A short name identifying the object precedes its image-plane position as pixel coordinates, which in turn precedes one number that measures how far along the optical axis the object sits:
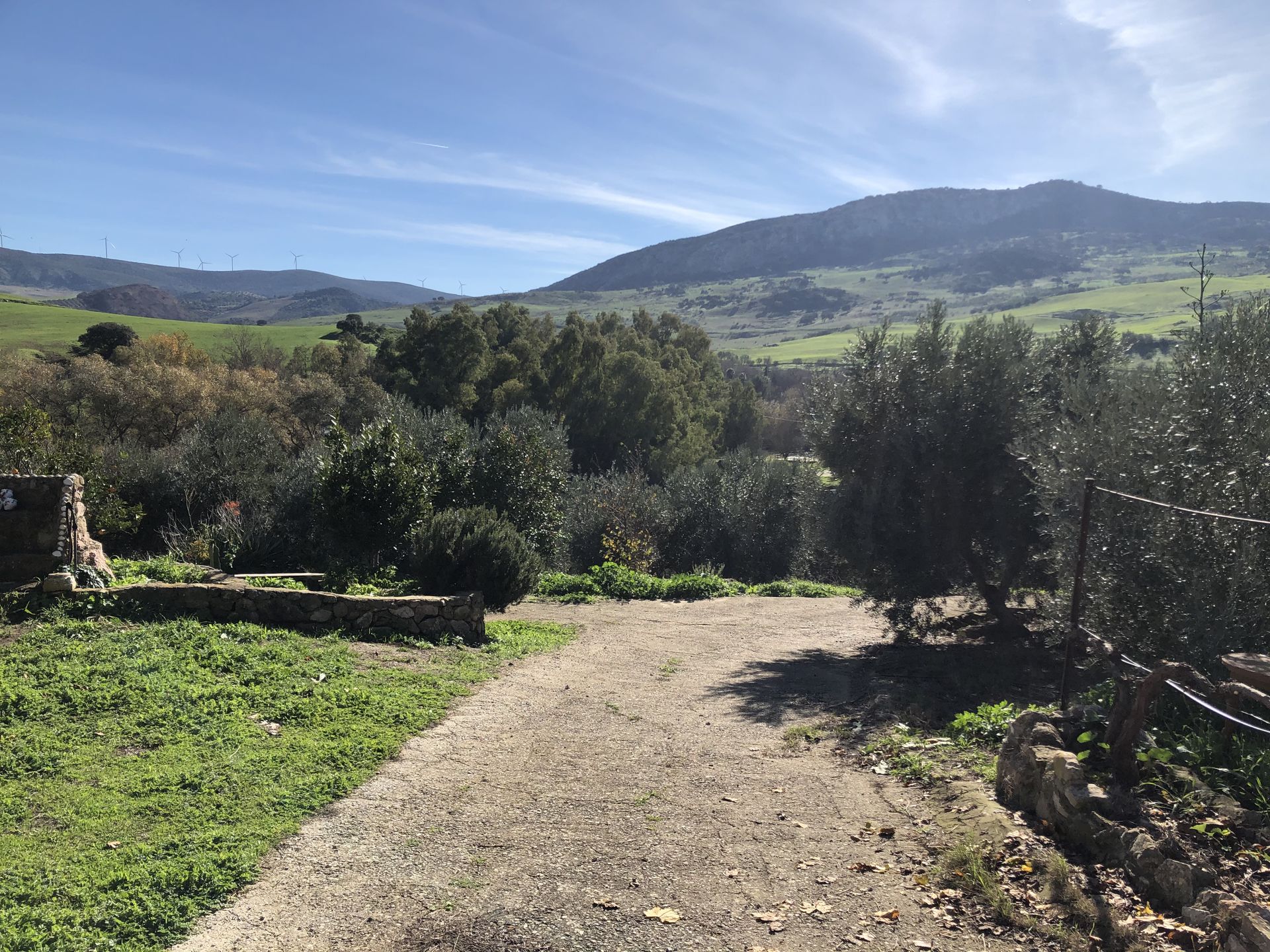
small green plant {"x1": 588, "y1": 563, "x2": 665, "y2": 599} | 16.72
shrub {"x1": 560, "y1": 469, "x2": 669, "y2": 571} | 22.94
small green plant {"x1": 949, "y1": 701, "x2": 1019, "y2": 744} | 6.78
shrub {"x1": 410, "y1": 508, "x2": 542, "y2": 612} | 12.25
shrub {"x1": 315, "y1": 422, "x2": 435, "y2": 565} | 13.38
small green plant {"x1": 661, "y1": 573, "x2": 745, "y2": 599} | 17.17
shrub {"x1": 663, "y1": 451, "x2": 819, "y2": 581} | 26.17
